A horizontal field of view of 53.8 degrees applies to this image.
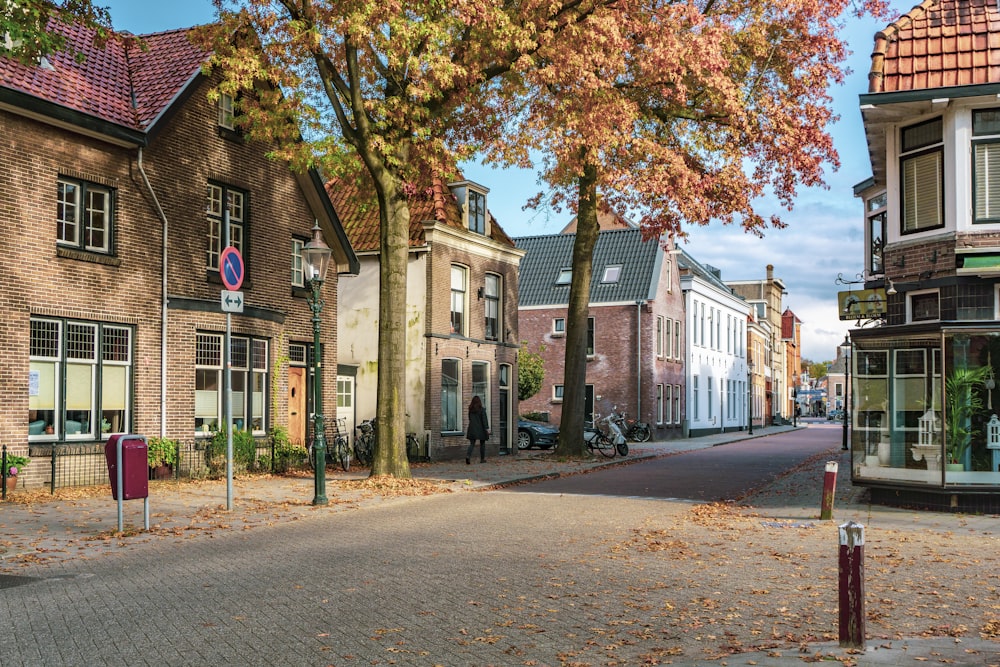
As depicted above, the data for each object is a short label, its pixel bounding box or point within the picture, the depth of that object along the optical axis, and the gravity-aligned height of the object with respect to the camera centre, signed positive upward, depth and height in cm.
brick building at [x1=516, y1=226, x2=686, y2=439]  4312 +211
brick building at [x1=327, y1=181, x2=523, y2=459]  2725 +156
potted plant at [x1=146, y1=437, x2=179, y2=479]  1863 -159
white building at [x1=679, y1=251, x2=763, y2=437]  4888 +96
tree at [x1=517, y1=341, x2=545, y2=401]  4003 -14
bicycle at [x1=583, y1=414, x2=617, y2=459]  2960 -212
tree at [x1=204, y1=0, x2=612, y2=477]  1662 +521
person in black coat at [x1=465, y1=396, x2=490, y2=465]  2638 -144
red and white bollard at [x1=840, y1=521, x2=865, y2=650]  646 -143
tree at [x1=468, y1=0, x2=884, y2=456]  2094 +607
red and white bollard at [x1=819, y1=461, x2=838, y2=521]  1366 -171
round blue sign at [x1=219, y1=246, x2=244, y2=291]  1330 +141
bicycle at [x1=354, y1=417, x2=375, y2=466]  2481 -183
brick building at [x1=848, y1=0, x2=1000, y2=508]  1482 +170
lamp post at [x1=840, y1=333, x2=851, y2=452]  3769 -164
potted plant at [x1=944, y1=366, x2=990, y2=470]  1479 -56
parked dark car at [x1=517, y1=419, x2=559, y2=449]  3459 -224
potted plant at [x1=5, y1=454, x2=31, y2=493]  1585 -157
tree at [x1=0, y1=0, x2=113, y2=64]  1210 +454
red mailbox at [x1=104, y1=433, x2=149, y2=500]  1135 -107
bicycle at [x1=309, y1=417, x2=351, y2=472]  2266 -187
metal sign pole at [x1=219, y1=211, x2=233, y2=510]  1336 -106
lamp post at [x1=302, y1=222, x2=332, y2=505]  1527 +83
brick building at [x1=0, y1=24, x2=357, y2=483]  1664 +232
